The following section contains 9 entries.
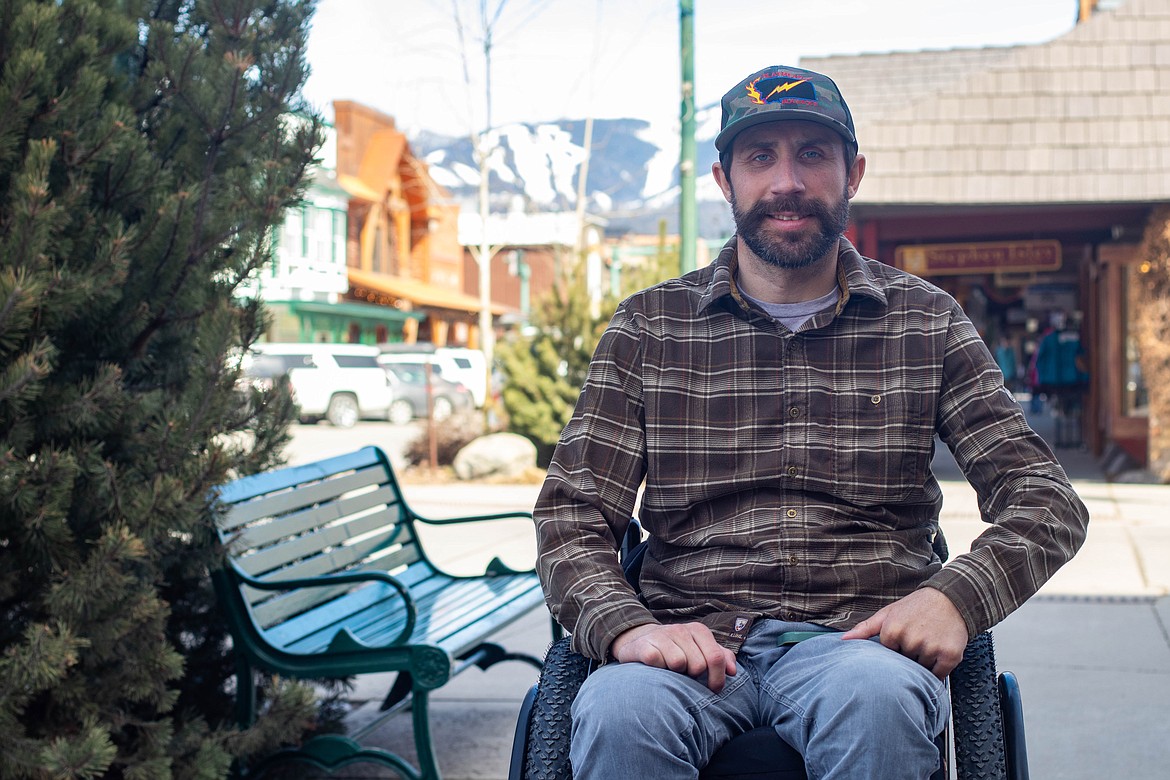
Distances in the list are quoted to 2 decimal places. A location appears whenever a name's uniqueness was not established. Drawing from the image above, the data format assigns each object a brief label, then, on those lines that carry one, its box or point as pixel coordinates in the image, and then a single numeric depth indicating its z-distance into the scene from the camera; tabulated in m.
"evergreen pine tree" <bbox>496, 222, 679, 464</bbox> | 14.43
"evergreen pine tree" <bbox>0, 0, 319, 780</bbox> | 2.91
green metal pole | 10.16
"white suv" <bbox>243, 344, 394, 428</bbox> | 26.27
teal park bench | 3.62
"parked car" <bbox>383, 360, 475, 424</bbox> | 27.42
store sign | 14.30
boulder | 13.65
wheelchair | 2.29
